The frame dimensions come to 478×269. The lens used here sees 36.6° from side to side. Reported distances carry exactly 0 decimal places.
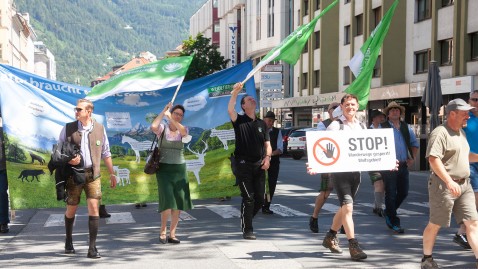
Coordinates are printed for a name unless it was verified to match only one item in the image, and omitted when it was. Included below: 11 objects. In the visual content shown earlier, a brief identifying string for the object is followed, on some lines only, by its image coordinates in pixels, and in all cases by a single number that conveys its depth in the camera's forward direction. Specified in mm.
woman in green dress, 9281
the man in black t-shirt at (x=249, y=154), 9242
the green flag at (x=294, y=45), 10281
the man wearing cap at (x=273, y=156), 12523
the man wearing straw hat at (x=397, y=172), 9992
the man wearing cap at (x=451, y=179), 6949
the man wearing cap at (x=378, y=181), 11047
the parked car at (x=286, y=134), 37375
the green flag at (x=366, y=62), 9992
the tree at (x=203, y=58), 71875
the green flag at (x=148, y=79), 10172
